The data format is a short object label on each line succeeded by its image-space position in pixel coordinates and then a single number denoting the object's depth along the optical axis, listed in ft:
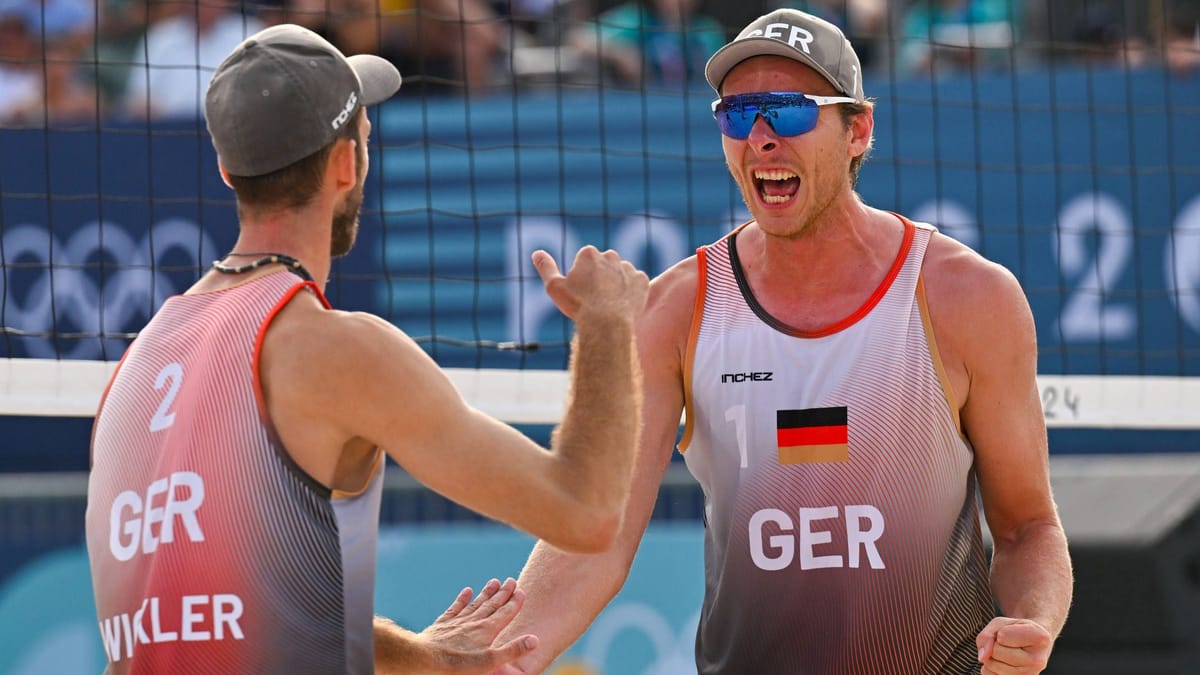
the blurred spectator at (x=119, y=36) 65.10
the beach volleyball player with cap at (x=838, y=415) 26.35
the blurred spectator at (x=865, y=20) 67.62
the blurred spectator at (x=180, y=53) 60.59
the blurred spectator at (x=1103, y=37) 63.98
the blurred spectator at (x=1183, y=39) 59.26
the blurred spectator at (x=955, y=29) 67.31
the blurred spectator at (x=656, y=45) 65.36
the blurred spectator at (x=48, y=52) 63.67
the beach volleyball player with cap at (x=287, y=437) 20.39
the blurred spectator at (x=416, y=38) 64.08
